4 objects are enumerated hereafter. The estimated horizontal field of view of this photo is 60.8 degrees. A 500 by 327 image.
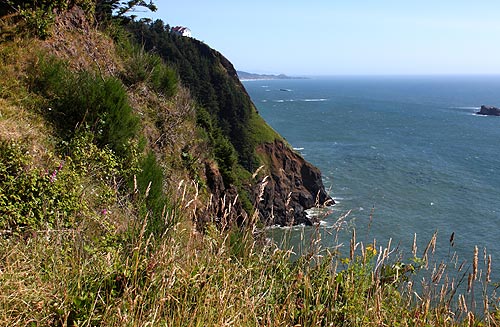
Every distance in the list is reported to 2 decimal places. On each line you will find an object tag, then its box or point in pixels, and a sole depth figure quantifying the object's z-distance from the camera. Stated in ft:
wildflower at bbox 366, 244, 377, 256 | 13.01
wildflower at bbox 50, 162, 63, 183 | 19.08
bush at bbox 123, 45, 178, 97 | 41.57
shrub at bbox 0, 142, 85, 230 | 17.34
